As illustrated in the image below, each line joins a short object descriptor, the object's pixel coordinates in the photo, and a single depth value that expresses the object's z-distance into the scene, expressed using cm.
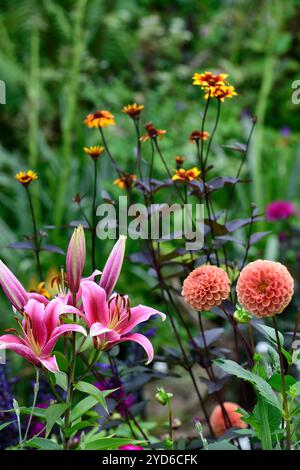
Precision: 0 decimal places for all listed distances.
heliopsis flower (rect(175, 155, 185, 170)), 249
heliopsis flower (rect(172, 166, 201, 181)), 242
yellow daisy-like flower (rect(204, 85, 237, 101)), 233
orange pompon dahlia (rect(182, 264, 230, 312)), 213
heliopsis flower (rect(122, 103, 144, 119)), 247
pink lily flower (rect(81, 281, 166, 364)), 209
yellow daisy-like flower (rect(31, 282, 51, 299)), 236
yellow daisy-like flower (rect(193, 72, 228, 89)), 233
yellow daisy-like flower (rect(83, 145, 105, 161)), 242
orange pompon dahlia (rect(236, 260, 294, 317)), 206
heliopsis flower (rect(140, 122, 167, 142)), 246
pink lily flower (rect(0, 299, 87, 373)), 207
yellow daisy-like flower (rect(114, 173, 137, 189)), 253
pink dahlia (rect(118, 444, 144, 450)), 222
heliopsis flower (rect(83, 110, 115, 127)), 247
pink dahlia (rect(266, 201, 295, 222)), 455
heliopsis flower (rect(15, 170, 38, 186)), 235
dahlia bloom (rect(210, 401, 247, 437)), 255
